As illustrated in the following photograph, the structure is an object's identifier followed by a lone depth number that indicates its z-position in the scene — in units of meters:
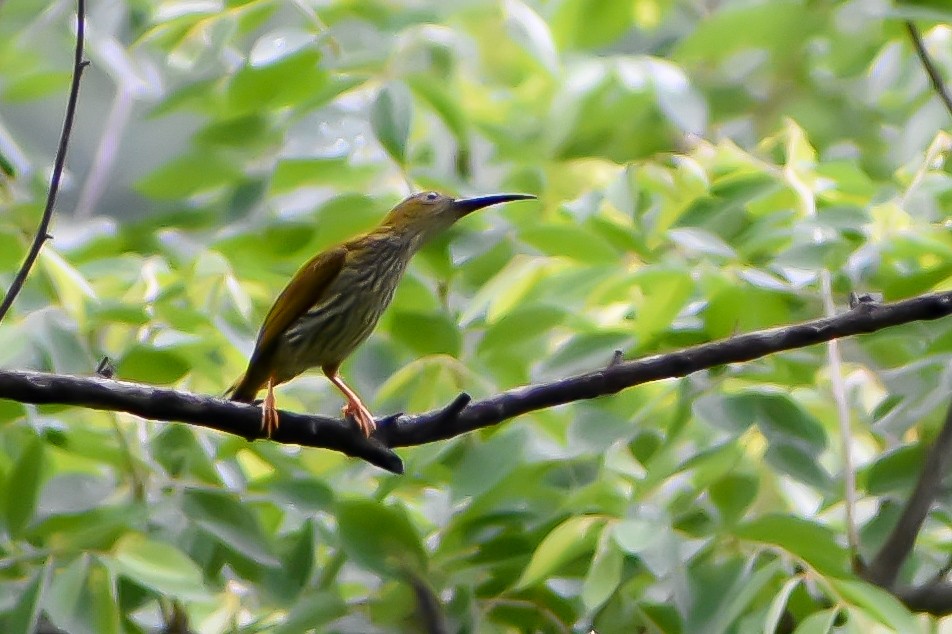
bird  6.37
